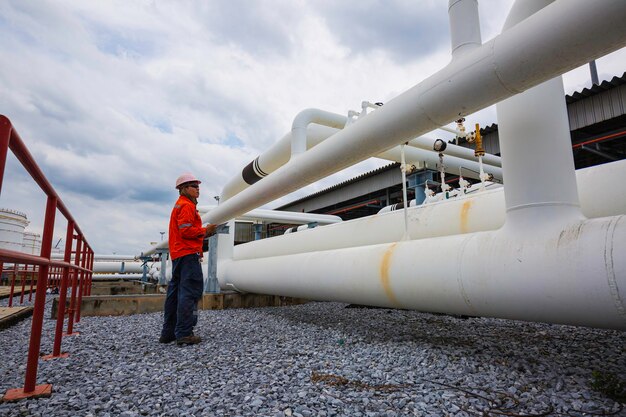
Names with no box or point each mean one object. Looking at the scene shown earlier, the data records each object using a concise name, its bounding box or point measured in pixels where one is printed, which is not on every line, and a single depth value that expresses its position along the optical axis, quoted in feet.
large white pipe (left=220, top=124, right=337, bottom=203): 11.66
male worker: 8.98
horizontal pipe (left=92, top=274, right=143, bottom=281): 42.04
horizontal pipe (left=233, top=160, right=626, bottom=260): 6.24
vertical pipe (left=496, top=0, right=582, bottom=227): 5.48
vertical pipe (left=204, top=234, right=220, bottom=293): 16.06
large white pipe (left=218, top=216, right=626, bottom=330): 4.41
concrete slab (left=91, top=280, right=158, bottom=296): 26.27
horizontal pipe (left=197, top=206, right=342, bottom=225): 20.52
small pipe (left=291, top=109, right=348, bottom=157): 10.28
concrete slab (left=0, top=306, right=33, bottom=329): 11.20
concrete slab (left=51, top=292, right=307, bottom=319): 14.17
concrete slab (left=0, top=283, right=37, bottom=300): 21.45
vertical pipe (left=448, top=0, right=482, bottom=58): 6.92
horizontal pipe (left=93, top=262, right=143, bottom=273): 40.63
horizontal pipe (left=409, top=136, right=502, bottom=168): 12.16
